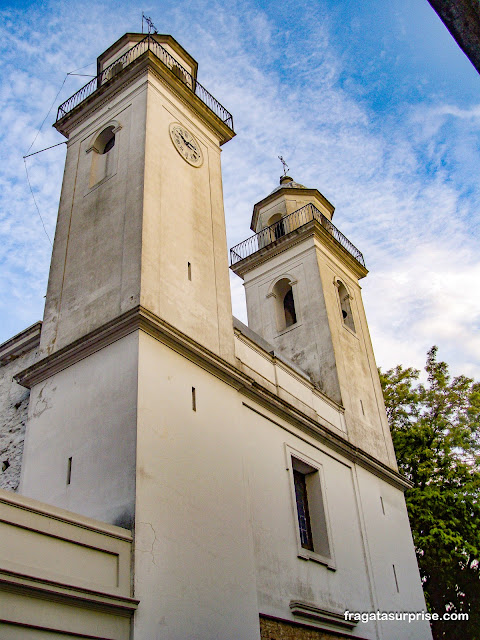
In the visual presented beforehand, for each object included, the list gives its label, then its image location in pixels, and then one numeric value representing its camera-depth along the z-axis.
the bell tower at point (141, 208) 12.45
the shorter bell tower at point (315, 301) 18.58
